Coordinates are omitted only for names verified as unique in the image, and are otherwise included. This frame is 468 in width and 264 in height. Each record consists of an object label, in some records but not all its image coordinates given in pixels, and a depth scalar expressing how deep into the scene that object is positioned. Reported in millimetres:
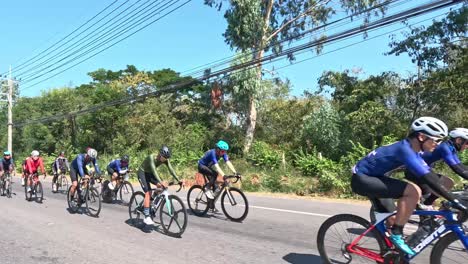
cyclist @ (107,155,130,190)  15323
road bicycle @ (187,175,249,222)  10820
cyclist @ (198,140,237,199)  11138
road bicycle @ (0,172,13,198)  18088
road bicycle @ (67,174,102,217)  12328
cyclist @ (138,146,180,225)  9992
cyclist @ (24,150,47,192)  16734
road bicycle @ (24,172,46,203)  16375
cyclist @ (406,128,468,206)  7008
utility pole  44294
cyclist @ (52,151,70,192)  20000
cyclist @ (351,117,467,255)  5234
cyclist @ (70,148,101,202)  13336
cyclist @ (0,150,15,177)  17922
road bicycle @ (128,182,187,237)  9086
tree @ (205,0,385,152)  29031
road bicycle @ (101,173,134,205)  15107
